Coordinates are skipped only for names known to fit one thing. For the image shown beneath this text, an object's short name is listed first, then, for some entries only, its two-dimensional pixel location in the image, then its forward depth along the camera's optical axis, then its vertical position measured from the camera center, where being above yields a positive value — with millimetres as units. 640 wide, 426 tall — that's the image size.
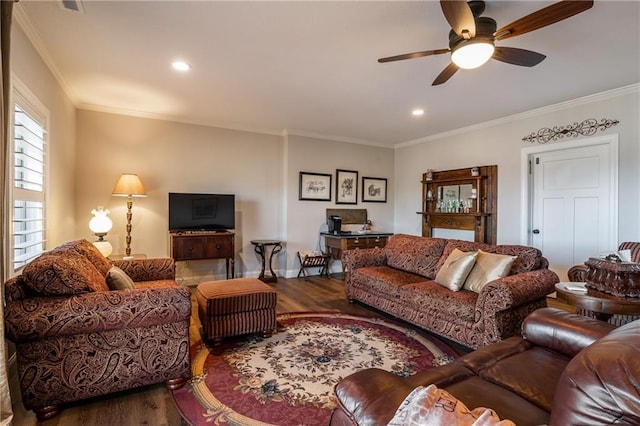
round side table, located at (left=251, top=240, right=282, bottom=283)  5178 -670
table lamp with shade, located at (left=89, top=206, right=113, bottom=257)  3739 -184
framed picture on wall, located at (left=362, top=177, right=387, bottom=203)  6391 +460
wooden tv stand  4445 -483
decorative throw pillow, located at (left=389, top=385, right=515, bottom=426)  717 -470
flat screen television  4613 -9
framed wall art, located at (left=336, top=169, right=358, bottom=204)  6086 +495
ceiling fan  1807 +1153
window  2441 +233
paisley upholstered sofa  2502 -691
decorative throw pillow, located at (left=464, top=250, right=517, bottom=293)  2805 -501
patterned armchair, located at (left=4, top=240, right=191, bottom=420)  1750 -721
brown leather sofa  726 -634
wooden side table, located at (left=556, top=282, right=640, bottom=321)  1851 -523
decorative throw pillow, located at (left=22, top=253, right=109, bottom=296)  1813 -386
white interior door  3848 +118
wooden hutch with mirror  5016 +206
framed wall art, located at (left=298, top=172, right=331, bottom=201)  5688 +462
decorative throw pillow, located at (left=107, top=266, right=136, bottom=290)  2256 -503
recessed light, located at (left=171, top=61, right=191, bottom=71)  3023 +1396
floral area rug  1888 -1162
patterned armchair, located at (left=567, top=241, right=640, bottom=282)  2979 -494
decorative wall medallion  3814 +1065
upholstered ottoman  2721 -855
